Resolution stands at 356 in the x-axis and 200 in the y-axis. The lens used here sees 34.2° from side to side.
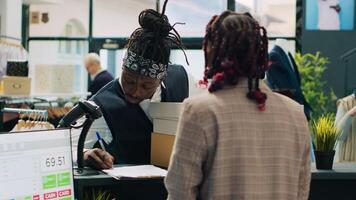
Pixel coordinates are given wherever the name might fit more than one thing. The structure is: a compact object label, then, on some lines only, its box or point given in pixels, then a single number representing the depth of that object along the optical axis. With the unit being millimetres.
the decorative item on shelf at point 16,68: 5047
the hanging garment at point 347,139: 3549
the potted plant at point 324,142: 2131
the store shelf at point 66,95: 6209
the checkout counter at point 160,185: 1885
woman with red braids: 1496
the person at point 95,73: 6914
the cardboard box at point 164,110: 2080
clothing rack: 2988
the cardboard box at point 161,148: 2080
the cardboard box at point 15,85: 5066
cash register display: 1496
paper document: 1904
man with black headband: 2195
